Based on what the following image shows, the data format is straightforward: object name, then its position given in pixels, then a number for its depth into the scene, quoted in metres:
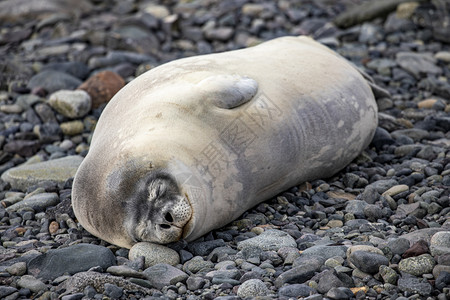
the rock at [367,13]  16.48
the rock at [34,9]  19.17
